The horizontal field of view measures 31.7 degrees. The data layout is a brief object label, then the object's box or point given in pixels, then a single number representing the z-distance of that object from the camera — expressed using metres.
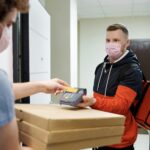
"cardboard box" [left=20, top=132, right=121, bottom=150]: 0.80
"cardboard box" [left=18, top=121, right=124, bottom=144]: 0.78
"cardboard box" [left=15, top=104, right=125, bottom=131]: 0.80
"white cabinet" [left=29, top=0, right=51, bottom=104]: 2.06
